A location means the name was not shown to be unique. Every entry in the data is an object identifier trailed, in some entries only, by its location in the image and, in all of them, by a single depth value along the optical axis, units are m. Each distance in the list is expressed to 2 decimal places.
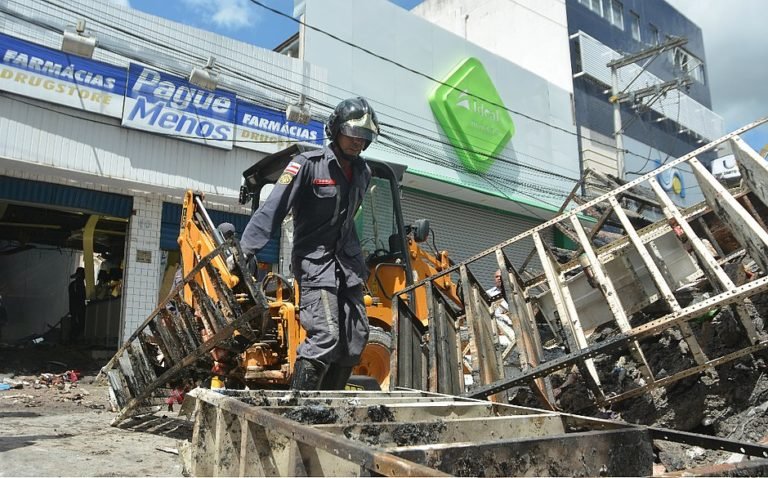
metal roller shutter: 12.77
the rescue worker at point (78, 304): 12.17
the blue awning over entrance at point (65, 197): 7.86
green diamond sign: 12.77
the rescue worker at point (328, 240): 2.97
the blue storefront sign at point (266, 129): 9.55
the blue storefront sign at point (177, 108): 8.36
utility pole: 16.58
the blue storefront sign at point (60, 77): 7.26
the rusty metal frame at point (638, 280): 3.37
